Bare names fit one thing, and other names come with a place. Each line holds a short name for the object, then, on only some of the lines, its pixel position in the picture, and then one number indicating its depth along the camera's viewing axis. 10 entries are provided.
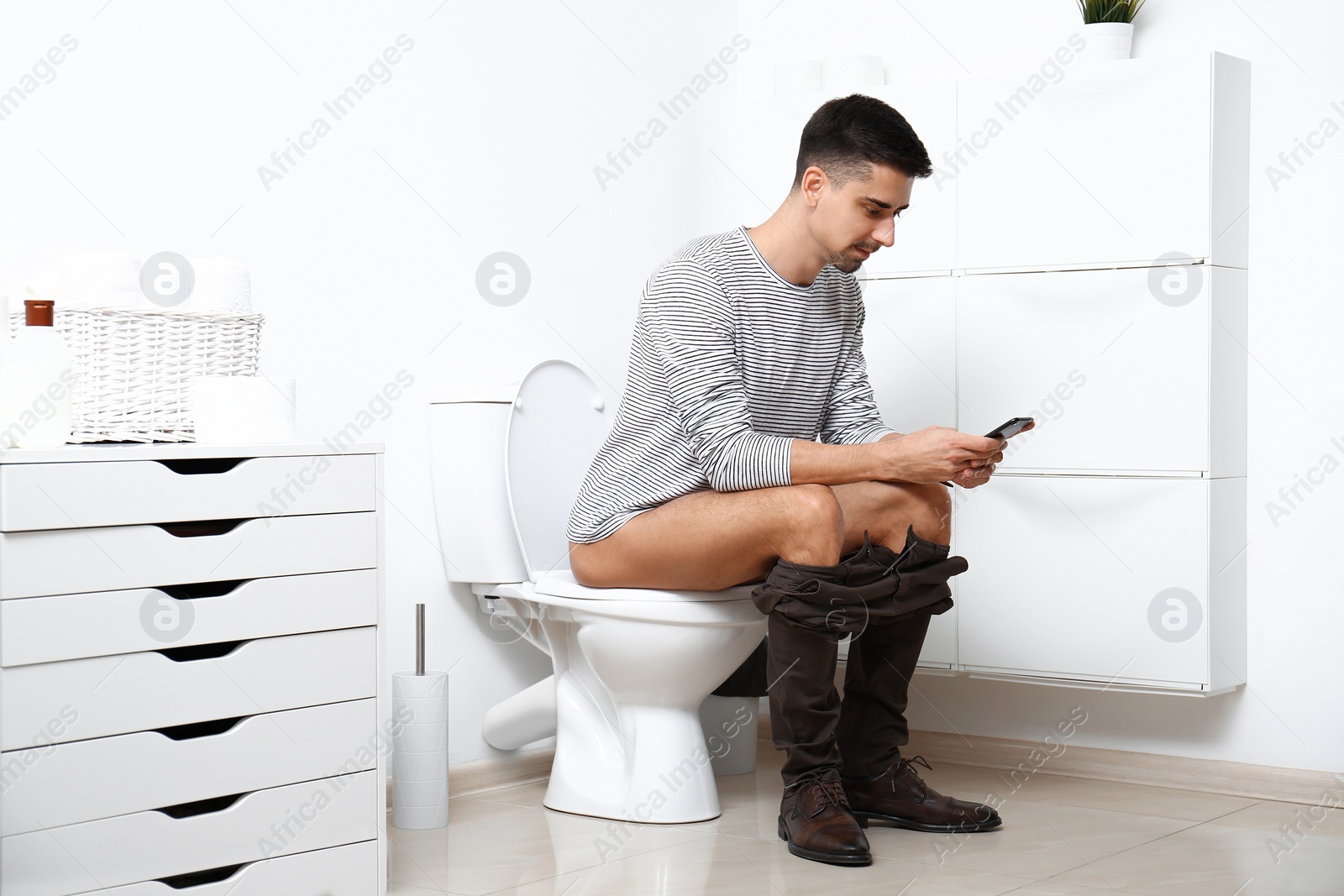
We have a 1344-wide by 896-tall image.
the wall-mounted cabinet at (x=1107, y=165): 2.20
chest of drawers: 1.43
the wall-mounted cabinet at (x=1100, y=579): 2.20
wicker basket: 1.57
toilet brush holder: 2.09
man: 1.86
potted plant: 2.33
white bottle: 1.48
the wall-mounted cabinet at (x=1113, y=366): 2.20
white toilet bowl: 2.00
